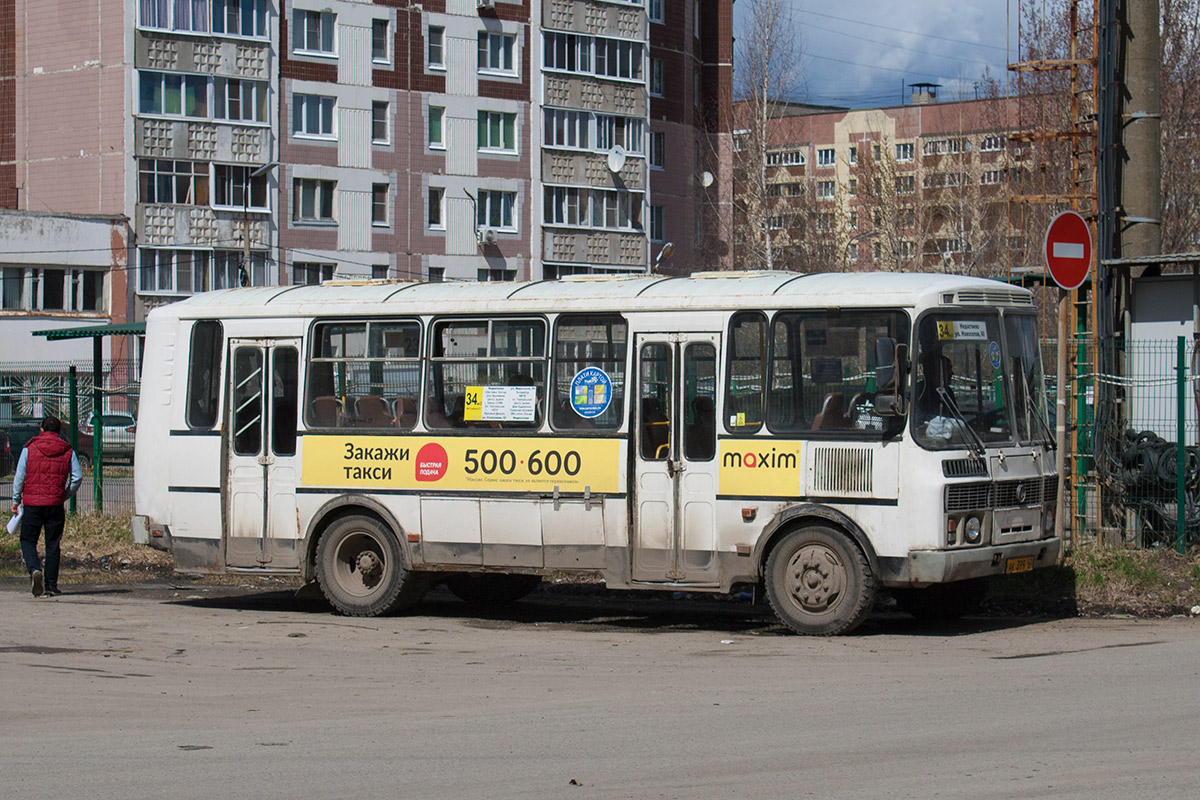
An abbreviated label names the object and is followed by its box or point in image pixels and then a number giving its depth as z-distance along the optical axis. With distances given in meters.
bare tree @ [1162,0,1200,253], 41.75
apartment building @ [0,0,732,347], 58.38
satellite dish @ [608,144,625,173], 69.38
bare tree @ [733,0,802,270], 60.41
